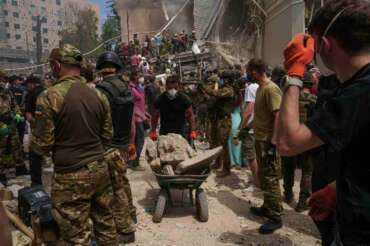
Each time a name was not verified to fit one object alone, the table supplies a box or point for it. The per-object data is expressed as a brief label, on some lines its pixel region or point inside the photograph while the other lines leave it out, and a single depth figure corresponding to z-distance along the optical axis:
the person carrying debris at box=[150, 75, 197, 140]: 5.96
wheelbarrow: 4.83
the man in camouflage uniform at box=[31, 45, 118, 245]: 3.04
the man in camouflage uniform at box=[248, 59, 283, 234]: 4.60
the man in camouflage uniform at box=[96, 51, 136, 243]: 4.19
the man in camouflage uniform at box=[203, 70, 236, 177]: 6.90
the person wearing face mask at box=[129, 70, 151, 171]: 7.75
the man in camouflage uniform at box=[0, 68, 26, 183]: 6.42
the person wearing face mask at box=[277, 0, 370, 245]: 1.50
